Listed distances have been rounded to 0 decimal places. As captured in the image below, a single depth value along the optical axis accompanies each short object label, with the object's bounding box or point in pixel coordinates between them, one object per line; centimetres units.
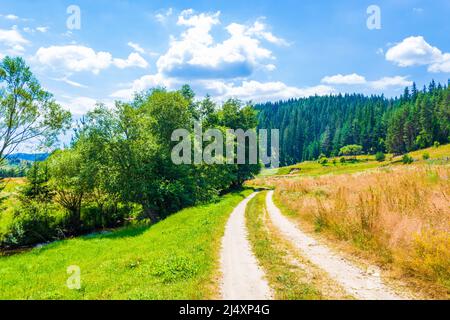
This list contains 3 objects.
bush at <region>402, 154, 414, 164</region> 8395
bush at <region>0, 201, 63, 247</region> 2994
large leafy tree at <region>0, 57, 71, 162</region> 2531
